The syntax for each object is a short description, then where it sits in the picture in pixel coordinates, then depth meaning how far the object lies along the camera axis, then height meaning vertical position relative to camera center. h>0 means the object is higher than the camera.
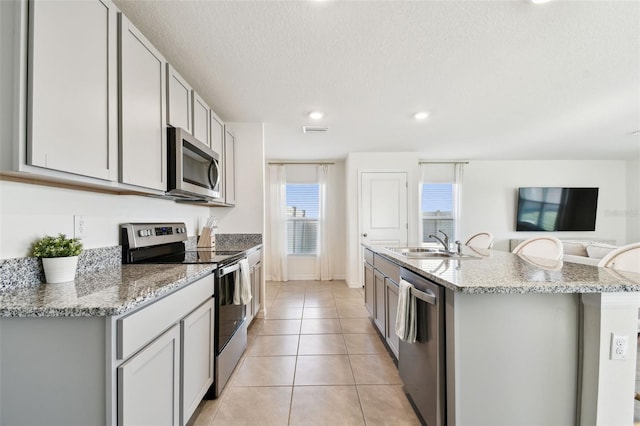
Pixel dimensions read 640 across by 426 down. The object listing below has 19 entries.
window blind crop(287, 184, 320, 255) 5.48 -0.17
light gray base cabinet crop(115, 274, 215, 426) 0.98 -0.64
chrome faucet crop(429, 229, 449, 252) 2.37 -0.28
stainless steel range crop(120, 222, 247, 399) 1.82 -0.42
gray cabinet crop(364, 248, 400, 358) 2.13 -0.75
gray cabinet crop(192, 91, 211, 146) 2.27 +0.74
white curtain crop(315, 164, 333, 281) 5.39 -0.43
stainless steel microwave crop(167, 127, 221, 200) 1.87 +0.30
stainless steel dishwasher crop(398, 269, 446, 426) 1.32 -0.75
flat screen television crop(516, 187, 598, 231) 5.56 +0.01
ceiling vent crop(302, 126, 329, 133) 3.57 +1.03
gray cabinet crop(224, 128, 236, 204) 3.01 +0.45
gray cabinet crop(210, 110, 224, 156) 2.67 +0.74
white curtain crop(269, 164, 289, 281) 5.33 -0.25
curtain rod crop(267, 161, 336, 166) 5.43 +0.89
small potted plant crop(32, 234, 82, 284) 1.25 -0.22
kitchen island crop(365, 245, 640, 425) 1.23 -0.63
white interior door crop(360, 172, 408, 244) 4.92 +0.05
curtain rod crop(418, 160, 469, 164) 5.54 +0.94
